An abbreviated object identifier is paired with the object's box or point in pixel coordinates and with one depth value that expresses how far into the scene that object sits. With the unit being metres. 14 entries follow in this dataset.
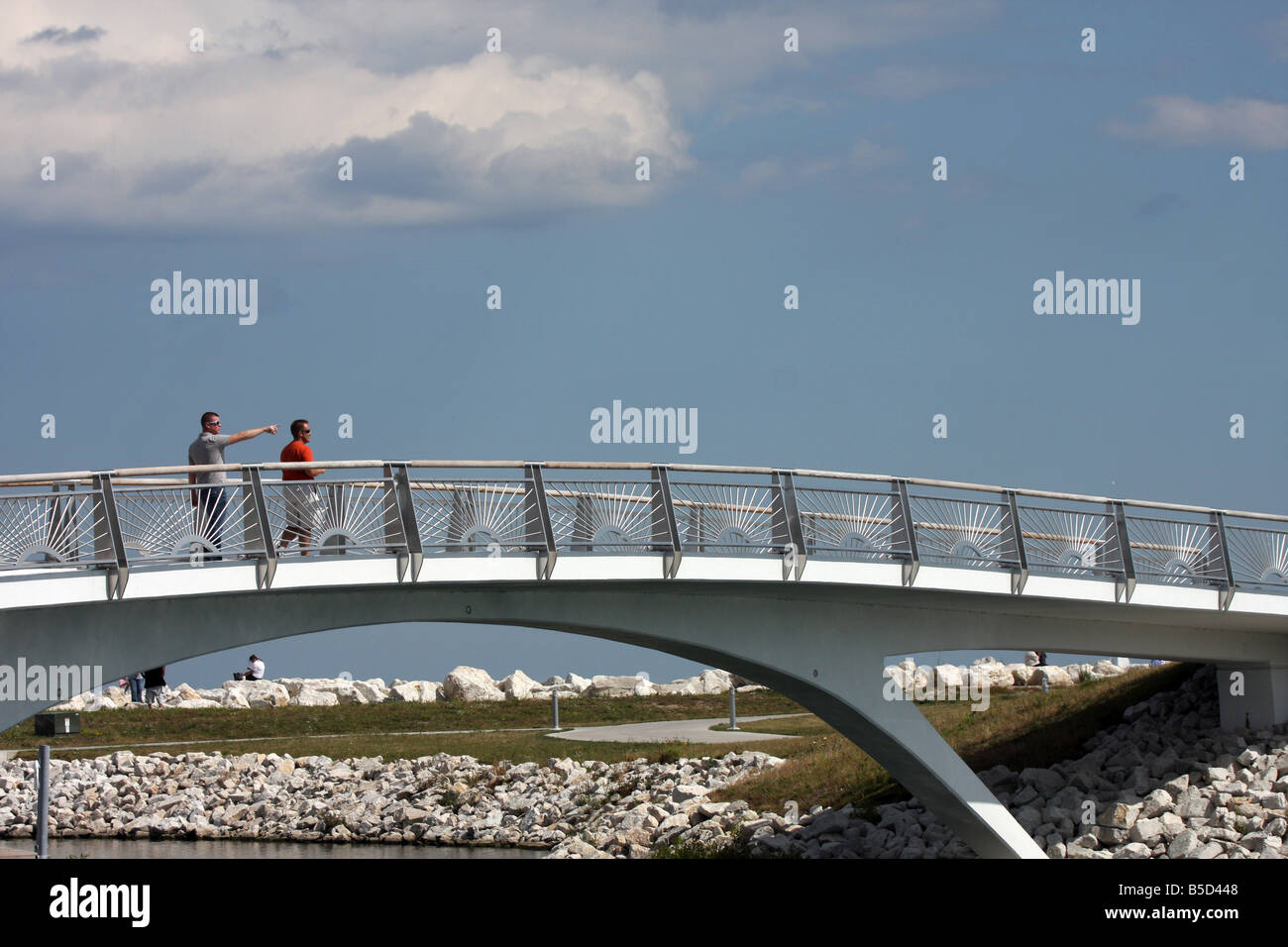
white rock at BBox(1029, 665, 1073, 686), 51.16
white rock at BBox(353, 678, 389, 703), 56.62
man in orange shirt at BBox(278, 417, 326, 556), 20.31
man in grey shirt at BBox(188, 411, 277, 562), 19.70
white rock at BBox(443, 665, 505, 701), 55.88
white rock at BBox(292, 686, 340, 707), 55.09
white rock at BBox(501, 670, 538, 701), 56.56
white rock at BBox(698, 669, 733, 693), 58.12
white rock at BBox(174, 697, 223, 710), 52.83
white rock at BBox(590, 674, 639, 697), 57.78
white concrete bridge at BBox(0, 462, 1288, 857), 19.17
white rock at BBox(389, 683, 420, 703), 56.31
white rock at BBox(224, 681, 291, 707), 55.06
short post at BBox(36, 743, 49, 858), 22.50
